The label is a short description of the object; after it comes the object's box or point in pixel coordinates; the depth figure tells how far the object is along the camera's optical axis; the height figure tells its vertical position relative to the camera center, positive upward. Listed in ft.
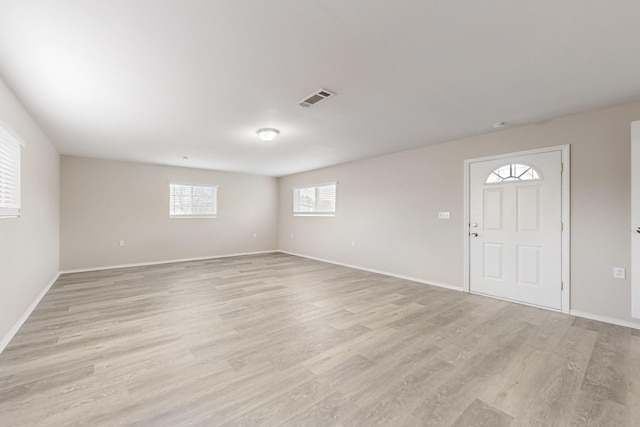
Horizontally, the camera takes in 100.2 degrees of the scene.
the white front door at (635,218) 8.79 -0.20
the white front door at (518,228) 10.98 -0.73
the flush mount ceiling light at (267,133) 12.07 +3.56
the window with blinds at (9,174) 7.88 +1.18
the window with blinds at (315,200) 22.02 +1.00
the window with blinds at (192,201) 21.79 +0.87
